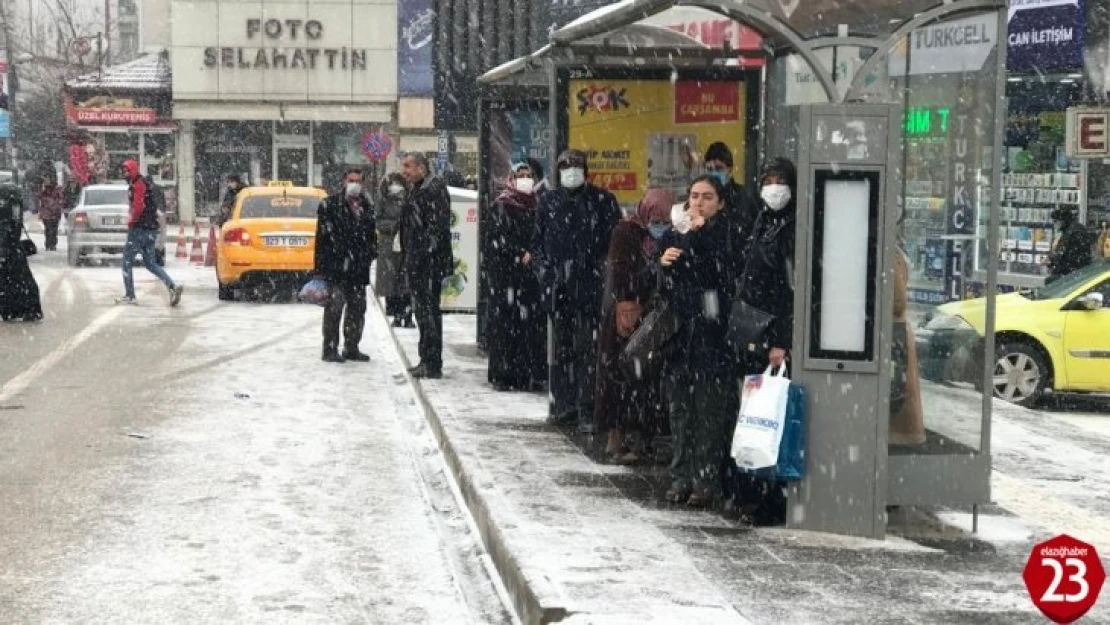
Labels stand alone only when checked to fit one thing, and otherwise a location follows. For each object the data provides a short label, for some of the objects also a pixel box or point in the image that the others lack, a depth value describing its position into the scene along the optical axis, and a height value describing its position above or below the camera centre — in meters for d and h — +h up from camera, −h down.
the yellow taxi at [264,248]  21.36 -0.88
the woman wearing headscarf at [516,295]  12.06 -0.86
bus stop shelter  7.05 -0.20
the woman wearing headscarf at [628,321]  8.90 -0.77
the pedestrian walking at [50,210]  34.25 -0.63
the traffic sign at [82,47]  57.47 +4.86
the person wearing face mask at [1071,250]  17.09 -0.68
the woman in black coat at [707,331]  7.72 -0.71
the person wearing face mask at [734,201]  7.90 -0.09
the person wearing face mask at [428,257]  13.12 -0.61
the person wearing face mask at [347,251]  14.68 -0.63
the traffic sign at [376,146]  34.59 +0.79
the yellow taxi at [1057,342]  13.86 -1.35
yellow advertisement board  10.82 +0.38
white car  28.00 -0.76
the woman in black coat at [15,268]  17.98 -0.99
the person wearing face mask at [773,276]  7.29 -0.42
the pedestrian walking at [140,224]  20.75 -0.56
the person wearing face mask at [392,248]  18.22 -0.81
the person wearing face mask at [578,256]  9.97 -0.45
